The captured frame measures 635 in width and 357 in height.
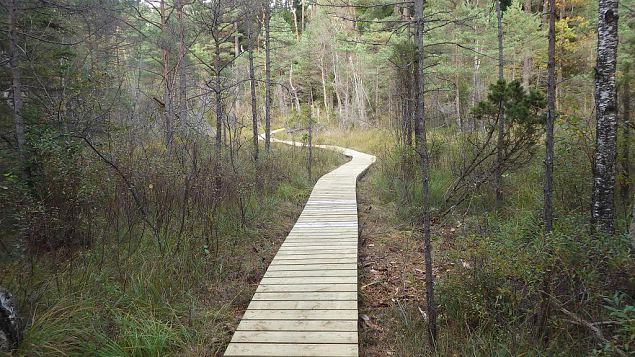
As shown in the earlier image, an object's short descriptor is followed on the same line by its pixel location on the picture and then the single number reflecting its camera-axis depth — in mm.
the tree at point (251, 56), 10336
